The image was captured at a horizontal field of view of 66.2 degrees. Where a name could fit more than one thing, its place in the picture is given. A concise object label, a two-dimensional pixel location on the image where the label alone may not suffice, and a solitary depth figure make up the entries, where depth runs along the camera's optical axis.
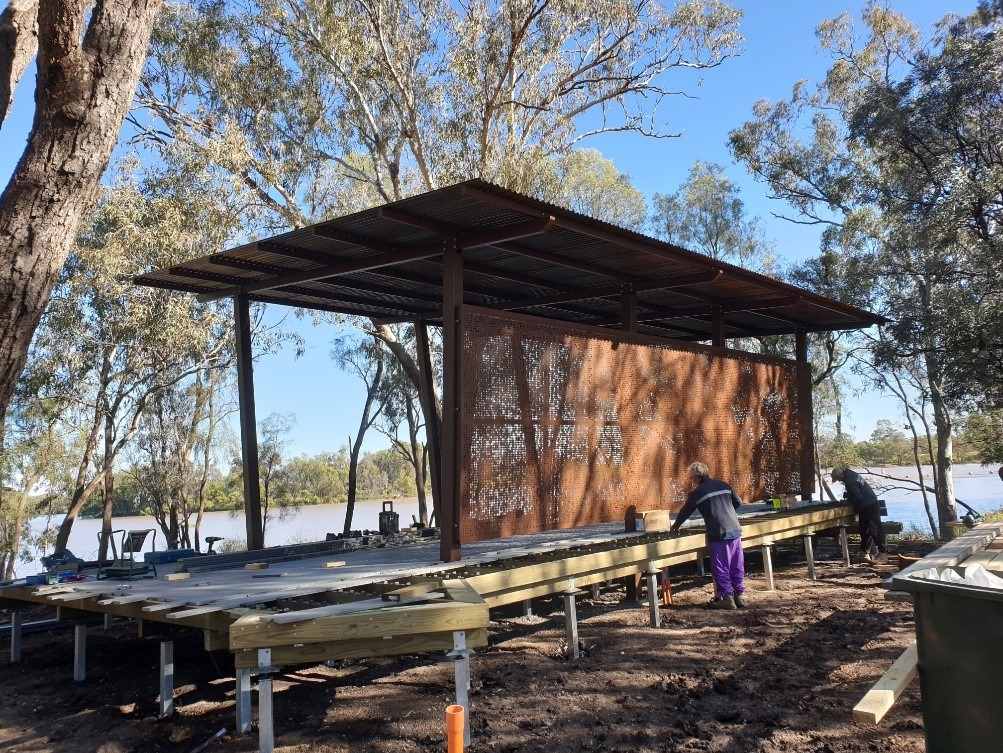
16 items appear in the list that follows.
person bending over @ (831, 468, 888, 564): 11.34
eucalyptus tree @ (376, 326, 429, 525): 25.09
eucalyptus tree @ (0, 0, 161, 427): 4.30
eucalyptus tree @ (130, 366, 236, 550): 22.34
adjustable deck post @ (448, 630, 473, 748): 4.57
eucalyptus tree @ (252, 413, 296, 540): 28.73
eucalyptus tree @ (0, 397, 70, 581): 19.27
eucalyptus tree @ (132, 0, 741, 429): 16.80
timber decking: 4.42
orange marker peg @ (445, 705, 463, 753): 2.50
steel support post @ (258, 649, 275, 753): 4.19
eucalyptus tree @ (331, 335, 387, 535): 23.88
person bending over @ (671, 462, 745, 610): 8.02
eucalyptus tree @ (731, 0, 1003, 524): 13.66
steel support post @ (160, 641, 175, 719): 5.48
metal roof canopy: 7.12
